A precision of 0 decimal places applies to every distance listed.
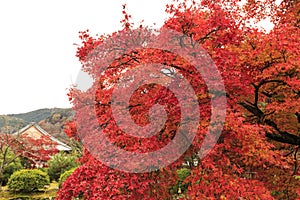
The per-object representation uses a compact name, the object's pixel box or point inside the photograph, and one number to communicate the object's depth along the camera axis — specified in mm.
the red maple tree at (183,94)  5203
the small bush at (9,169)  21625
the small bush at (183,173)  17141
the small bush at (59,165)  22078
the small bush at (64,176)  17086
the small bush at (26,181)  18105
